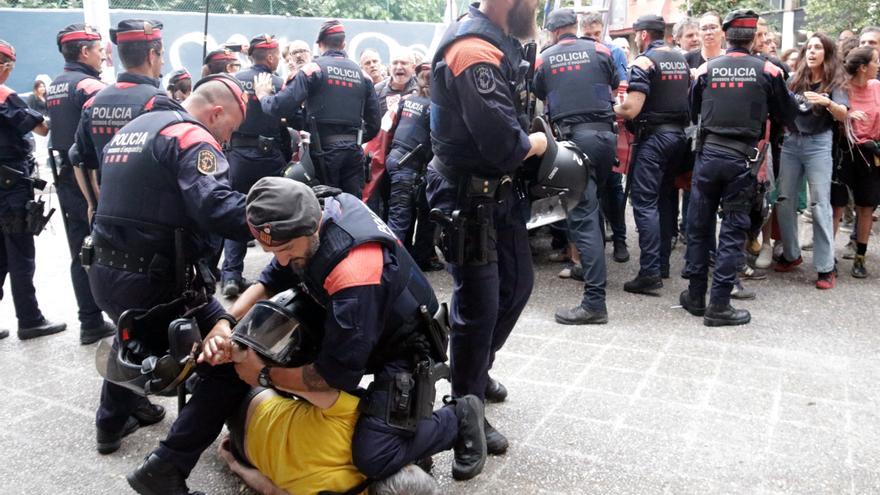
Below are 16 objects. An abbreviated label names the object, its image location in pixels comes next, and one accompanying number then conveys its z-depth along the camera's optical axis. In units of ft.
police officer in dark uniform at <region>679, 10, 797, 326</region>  16.33
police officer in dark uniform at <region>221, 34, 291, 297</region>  20.22
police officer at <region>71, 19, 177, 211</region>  13.74
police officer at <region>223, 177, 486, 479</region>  8.33
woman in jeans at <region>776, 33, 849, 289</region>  19.06
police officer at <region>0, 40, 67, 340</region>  16.07
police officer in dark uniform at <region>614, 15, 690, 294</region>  18.48
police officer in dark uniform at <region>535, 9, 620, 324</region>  16.98
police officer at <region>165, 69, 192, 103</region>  20.54
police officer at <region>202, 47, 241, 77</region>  20.65
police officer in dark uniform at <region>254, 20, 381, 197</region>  20.20
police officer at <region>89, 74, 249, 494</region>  9.38
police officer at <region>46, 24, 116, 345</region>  16.37
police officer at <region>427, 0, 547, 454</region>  9.78
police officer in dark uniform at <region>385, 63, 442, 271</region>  20.44
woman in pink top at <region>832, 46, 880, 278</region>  19.45
